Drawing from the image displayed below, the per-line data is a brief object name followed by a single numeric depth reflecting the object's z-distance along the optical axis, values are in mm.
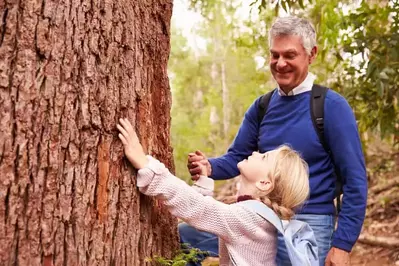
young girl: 2217
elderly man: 2713
